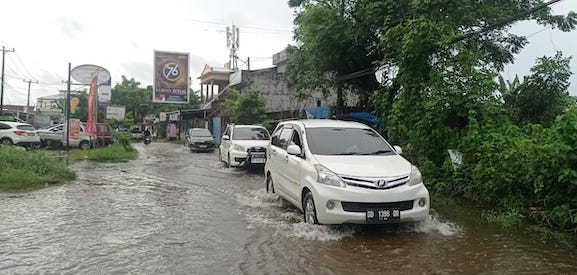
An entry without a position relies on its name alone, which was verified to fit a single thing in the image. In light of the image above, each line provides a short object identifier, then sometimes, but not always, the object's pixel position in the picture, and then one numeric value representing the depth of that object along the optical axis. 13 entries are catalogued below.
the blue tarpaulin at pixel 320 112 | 22.41
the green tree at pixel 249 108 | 27.38
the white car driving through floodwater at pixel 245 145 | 14.65
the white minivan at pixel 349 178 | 6.20
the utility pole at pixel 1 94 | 43.22
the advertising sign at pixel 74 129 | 24.02
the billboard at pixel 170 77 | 38.09
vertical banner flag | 23.59
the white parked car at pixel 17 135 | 23.91
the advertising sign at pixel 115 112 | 44.87
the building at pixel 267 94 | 34.51
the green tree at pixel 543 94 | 12.19
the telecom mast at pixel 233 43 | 46.88
